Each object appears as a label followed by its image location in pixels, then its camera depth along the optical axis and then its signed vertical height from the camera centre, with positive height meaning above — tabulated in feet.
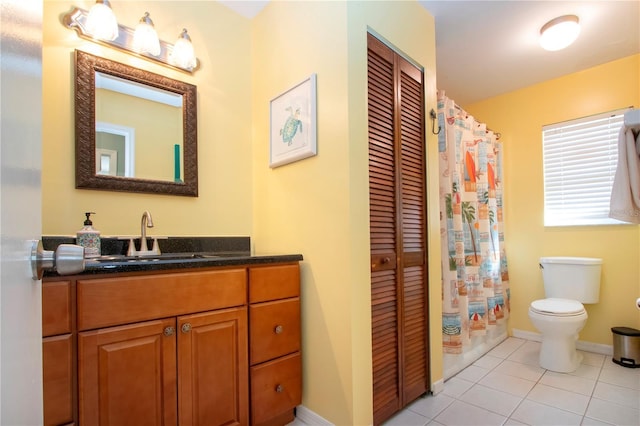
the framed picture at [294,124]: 5.33 +1.73
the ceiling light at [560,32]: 6.87 +4.08
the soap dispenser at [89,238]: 4.58 -0.24
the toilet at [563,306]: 7.16 -2.21
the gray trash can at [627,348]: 7.46 -3.27
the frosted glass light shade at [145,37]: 5.31 +3.15
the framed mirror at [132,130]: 4.95 +1.61
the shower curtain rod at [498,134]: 10.28 +2.69
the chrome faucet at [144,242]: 5.12 -0.34
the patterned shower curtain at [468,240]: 7.18 -0.63
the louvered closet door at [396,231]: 5.28 -0.26
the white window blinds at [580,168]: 8.55 +1.33
